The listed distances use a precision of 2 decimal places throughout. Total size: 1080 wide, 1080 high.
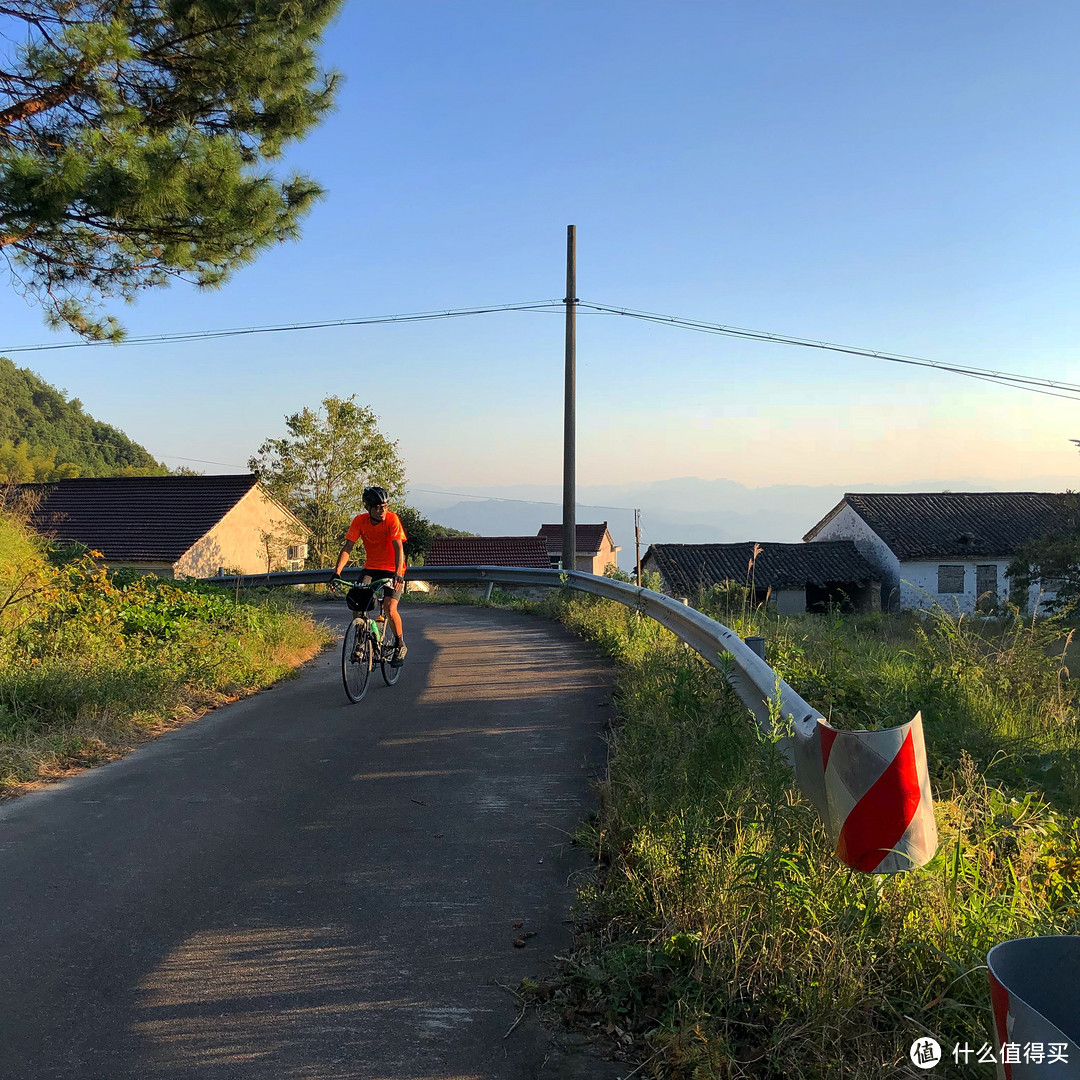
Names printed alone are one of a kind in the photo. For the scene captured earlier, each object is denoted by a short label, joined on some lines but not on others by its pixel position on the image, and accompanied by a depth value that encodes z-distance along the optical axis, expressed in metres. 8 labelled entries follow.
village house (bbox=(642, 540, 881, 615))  51.31
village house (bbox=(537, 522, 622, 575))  76.31
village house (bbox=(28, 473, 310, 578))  37.25
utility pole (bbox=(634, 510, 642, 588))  16.28
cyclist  8.98
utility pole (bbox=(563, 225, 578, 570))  17.52
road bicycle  8.37
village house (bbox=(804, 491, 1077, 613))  53.25
